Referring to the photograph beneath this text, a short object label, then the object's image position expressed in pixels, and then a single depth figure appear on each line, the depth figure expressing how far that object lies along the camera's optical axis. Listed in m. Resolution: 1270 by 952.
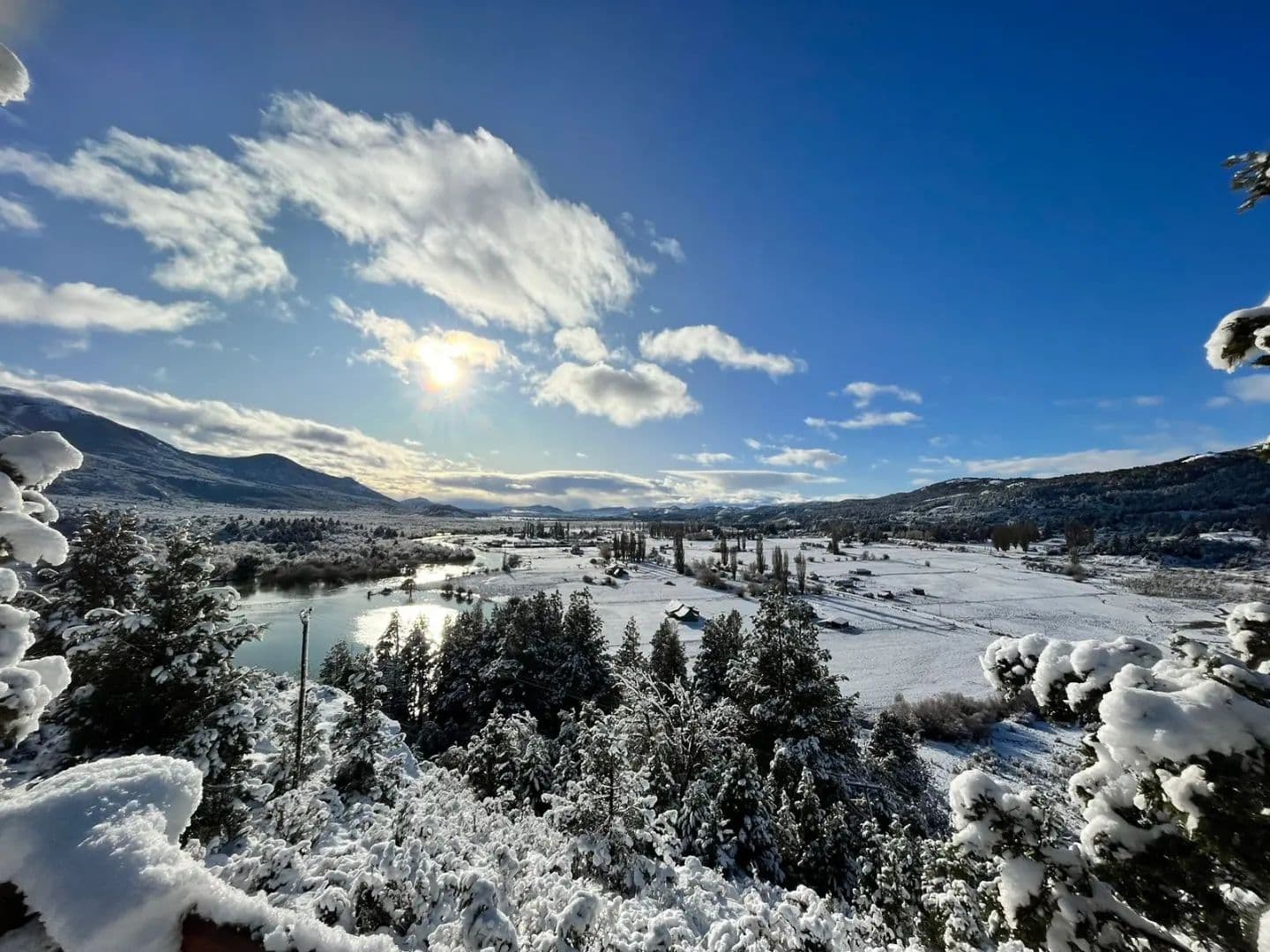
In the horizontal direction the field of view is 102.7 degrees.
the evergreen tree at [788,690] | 17.84
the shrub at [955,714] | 37.22
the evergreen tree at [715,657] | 31.55
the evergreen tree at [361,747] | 15.83
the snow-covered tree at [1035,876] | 3.13
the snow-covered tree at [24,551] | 2.66
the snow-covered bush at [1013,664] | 4.04
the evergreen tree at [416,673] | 37.20
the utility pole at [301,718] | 15.41
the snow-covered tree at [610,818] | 9.64
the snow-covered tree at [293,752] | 14.94
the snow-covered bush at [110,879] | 1.19
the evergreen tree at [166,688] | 11.16
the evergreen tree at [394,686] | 34.69
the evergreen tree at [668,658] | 34.88
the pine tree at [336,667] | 34.56
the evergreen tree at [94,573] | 16.33
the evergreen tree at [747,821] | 13.38
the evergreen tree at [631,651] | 31.89
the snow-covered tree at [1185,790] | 2.51
